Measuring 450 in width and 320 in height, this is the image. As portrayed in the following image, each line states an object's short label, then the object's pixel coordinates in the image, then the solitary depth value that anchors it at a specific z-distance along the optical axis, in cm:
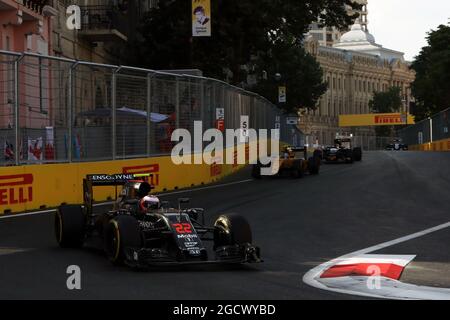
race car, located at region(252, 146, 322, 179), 2561
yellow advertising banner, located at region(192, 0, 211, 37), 2756
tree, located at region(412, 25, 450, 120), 7462
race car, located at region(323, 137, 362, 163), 3666
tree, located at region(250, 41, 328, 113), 6600
